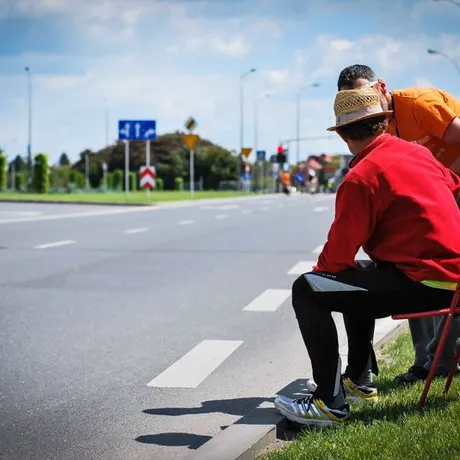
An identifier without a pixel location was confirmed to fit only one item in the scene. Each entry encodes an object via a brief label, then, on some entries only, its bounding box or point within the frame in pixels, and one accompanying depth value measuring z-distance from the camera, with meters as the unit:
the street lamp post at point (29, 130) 70.94
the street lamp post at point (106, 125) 105.91
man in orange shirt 5.98
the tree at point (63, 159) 178.12
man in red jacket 4.91
